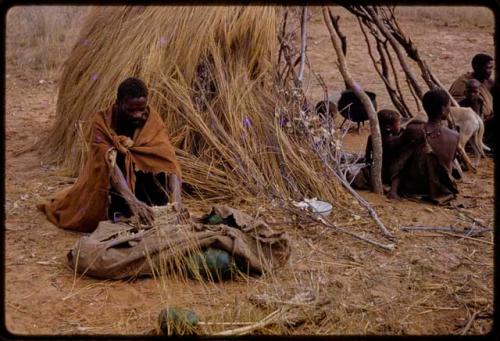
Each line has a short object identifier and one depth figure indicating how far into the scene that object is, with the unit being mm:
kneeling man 3938
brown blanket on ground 3393
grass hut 4566
